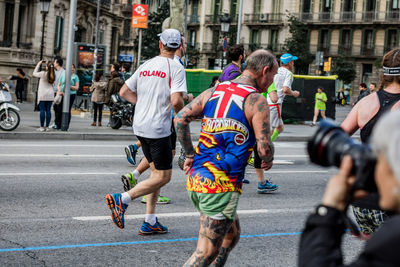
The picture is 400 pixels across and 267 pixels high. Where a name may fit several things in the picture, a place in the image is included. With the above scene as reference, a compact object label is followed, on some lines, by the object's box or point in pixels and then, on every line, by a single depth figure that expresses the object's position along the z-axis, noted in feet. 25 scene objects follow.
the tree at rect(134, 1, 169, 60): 213.05
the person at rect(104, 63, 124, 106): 60.70
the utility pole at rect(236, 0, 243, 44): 106.38
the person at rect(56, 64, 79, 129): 55.59
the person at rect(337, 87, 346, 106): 181.25
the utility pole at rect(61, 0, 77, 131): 55.36
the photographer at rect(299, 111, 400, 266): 5.87
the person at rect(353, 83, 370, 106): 84.33
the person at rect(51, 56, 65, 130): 54.13
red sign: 114.83
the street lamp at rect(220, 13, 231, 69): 104.37
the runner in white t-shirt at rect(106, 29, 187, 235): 20.35
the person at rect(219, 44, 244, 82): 29.23
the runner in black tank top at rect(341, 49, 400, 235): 14.47
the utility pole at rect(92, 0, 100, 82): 82.81
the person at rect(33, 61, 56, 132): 52.75
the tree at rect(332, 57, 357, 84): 204.54
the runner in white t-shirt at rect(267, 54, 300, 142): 35.96
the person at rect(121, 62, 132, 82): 59.60
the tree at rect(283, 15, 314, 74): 209.67
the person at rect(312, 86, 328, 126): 89.61
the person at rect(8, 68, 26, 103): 109.60
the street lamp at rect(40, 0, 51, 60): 84.37
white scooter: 52.07
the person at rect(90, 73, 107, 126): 63.16
